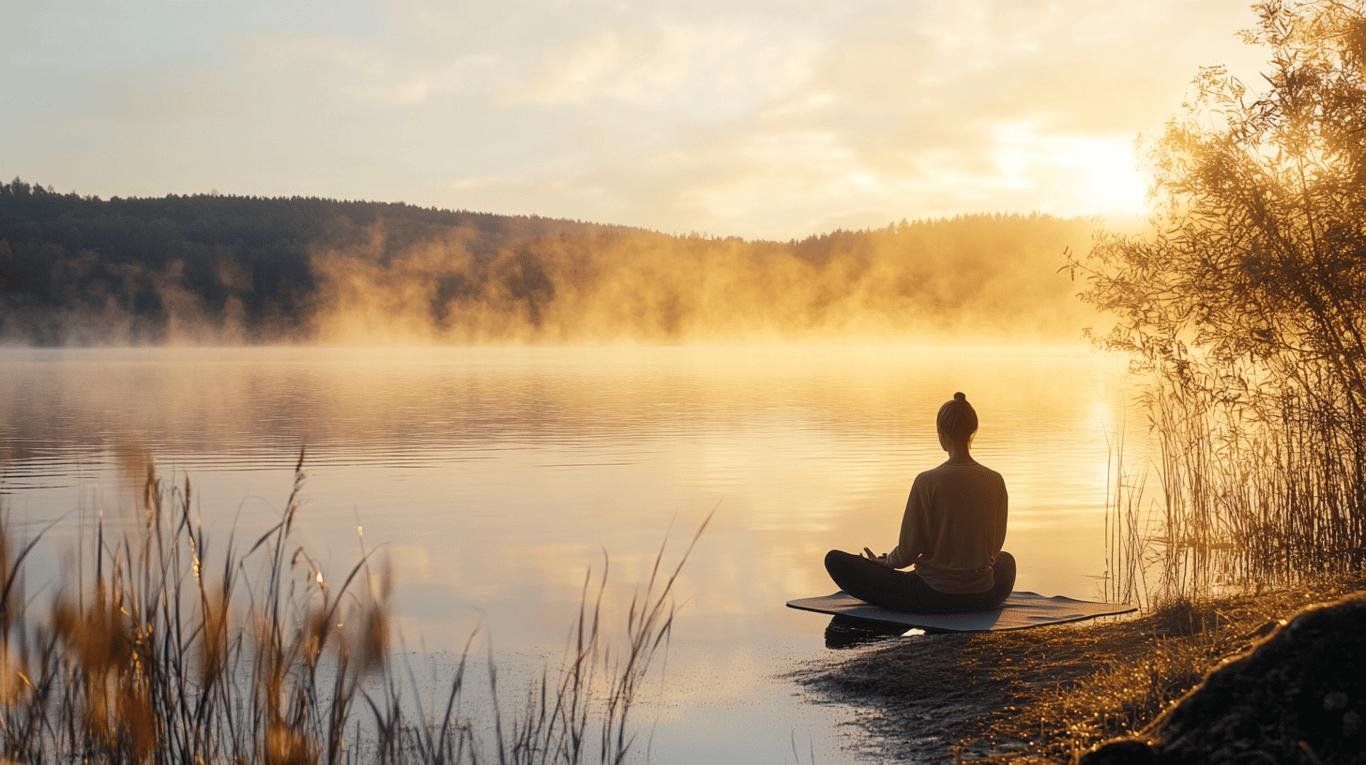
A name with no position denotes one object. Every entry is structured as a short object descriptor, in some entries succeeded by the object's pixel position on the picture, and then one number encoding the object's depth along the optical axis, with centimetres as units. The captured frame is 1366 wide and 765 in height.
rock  270
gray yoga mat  770
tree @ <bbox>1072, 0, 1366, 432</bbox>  971
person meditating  752
